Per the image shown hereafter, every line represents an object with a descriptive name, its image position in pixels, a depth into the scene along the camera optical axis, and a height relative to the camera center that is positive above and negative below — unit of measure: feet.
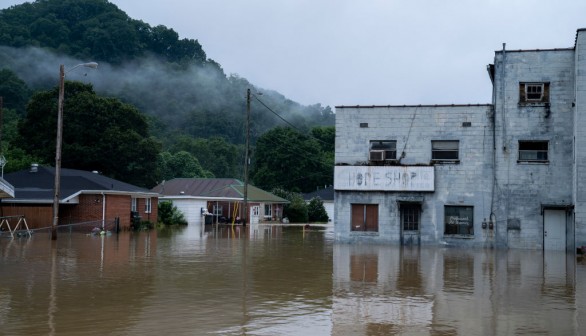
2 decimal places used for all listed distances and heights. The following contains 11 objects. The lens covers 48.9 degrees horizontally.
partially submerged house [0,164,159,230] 126.52 -0.66
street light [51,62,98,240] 98.71 +5.87
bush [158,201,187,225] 181.24 -5.05
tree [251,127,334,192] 301.43 +17.26
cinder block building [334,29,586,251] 102.01 +5.83
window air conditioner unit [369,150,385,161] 110.63 +7.63
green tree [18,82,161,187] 197.47 +19.77
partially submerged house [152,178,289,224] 192.95 -0.65
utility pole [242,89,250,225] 167.18 +7.53
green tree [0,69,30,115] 317.22 +51.63
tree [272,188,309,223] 230.89 -4.46
